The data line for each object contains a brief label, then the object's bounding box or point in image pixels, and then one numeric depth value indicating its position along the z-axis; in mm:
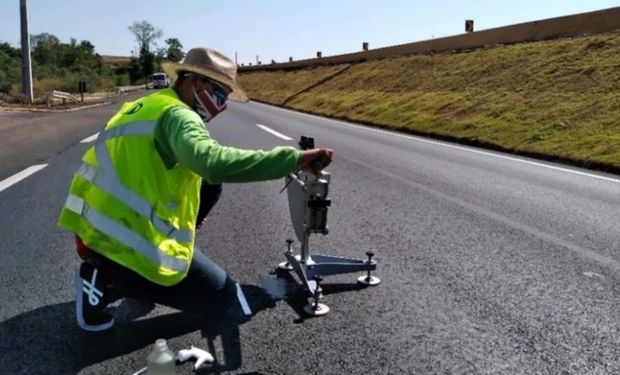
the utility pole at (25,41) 31156
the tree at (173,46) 136375
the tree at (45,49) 114312
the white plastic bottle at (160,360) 2443
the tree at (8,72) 53831
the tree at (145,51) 141000
